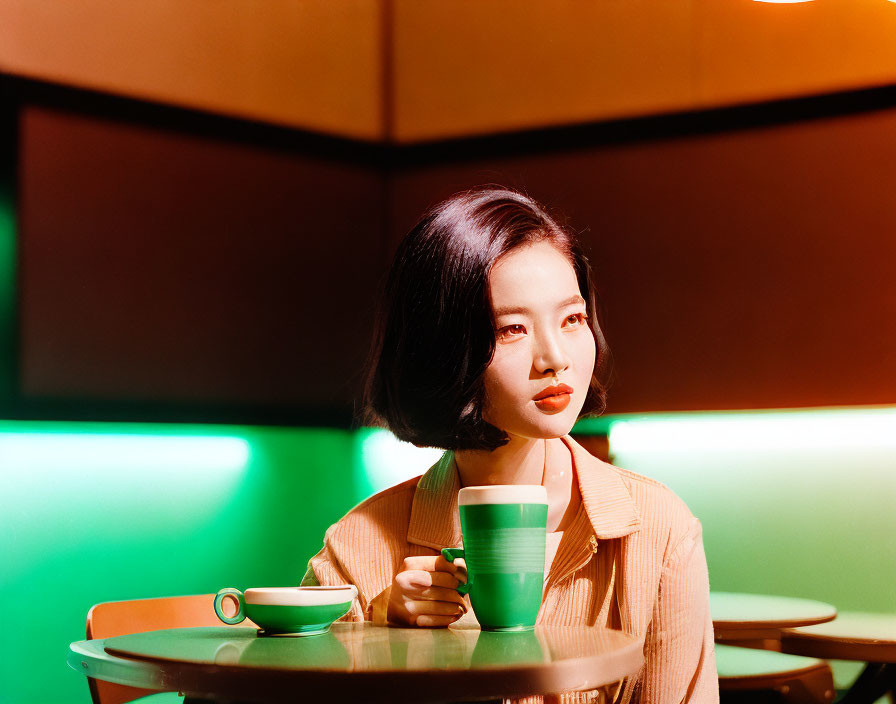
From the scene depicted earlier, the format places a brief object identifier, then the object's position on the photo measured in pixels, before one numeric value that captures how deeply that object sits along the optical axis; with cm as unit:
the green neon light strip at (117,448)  285
